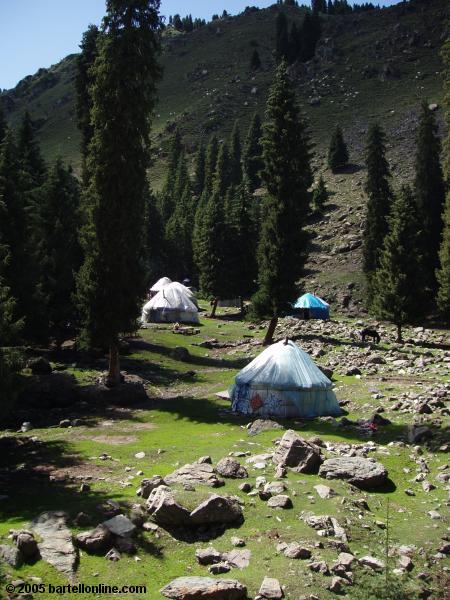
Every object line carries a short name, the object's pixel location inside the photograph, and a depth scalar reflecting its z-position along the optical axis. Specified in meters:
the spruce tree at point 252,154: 112.12
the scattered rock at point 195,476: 14.22
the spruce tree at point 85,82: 36.59
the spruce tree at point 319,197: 89.50
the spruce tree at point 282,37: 172.38
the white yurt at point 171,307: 54.66
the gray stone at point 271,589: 9.87
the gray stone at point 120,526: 11.45
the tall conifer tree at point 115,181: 28.19
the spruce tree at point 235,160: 113.10
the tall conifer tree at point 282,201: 39.81
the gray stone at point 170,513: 12.12
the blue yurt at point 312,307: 58.47
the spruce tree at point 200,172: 125.94
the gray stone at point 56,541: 10.56
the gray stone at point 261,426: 20.81
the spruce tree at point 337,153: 106.25
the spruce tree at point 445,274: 44.03
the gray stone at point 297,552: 11.03
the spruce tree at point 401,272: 41.97
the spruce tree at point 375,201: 60.12
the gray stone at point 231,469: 14.93
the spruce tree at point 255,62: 185.45
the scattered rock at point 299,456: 15.44
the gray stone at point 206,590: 9.71
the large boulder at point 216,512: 12.20
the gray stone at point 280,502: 13.05
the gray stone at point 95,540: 11.02
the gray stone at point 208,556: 11.09
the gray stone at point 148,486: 13.48
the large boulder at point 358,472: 14.89
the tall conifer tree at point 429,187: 57.69
